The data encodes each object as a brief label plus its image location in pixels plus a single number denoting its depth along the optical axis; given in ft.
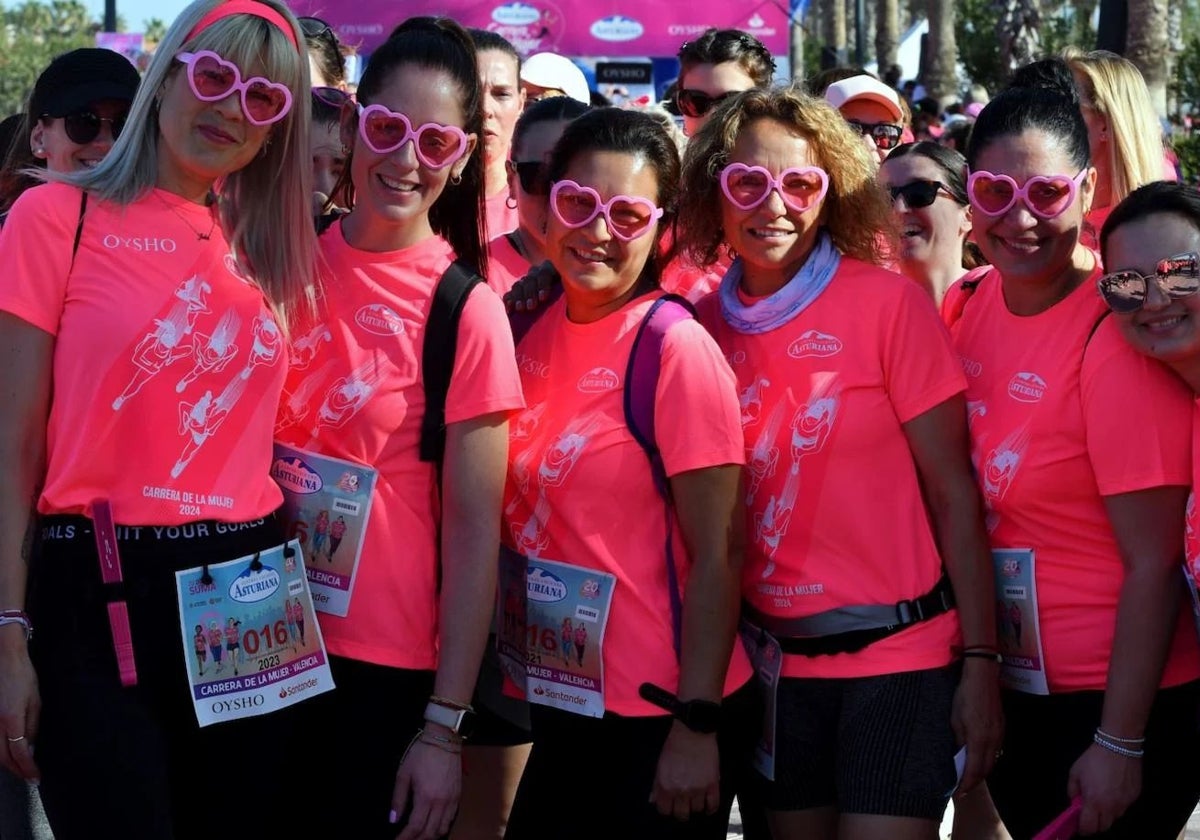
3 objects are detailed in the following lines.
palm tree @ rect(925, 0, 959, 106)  76.33
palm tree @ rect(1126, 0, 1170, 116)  42.47
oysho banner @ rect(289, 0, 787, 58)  53.78
